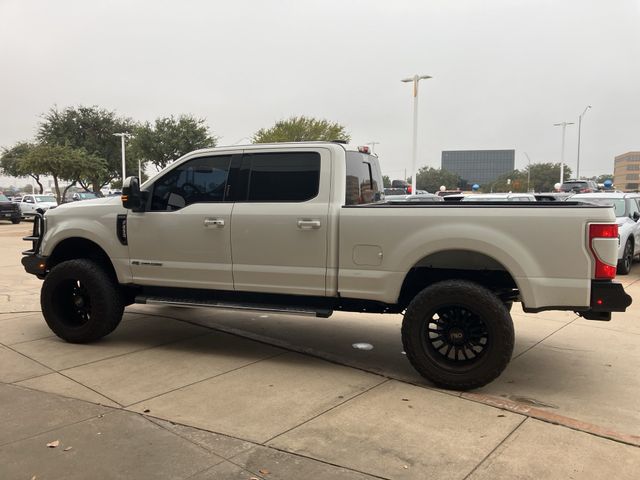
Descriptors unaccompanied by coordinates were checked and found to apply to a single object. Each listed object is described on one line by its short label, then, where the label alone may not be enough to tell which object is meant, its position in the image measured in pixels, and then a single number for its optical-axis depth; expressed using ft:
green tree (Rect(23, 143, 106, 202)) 122.29
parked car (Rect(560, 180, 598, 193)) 112.46
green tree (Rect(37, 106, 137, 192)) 151.23
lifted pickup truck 13.50
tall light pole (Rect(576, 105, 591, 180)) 145.77
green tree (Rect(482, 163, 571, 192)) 271.69
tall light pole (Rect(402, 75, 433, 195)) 90.27
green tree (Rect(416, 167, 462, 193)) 339.77
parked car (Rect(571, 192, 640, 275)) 35.47
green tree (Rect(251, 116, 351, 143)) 130.21
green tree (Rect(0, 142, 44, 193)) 172.76
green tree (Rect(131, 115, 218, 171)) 144.36
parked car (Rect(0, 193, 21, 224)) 87.20
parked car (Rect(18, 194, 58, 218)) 97.19
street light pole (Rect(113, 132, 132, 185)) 143.02
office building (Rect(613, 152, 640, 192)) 409.08
